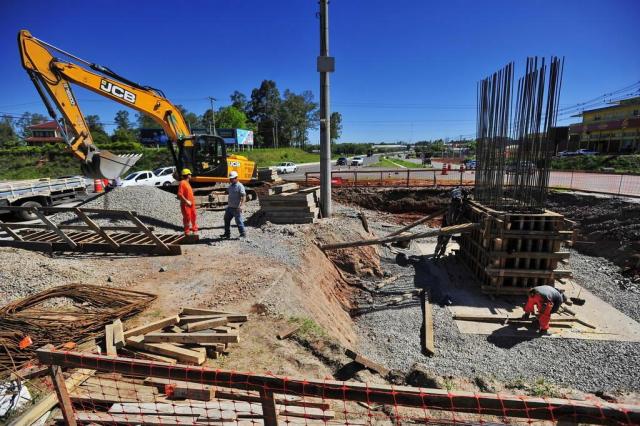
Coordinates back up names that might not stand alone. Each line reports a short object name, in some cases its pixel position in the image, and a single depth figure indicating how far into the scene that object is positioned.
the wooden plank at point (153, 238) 7.83
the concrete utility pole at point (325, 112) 10.60
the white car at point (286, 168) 37.72
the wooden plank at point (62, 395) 2.79
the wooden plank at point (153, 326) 4.59
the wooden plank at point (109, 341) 4.27
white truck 11.85
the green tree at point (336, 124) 102.47
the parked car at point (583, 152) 42.50
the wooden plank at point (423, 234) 8.76
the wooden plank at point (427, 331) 6.32
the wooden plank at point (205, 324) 4.78
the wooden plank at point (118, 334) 4.40
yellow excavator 9.58
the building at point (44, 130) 75.56
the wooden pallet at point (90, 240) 7.83
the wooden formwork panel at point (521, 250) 8.05
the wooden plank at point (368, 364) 4.76
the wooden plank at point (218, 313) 5.22
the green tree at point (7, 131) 70.39
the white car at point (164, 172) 20.20
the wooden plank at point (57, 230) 7.68
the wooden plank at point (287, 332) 4.98
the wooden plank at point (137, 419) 3.07
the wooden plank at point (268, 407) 2.44
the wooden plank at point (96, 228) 7.68
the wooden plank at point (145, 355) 4.21
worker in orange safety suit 8.54
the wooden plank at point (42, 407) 3.03
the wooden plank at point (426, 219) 10.23
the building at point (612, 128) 41.38
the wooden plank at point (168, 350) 4.21
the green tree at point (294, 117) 81.19
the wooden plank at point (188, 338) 4.48
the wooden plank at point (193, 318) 5.02
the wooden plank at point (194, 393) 3.16
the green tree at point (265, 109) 81.44
